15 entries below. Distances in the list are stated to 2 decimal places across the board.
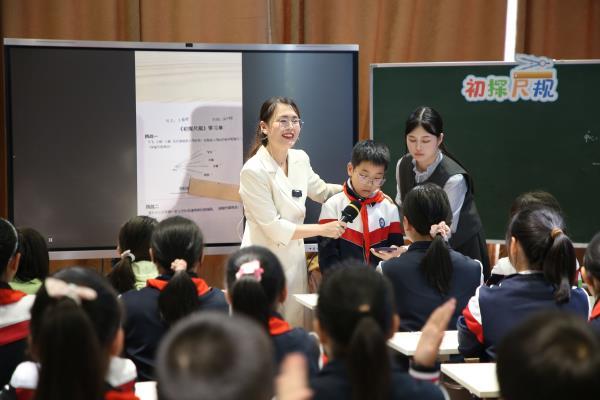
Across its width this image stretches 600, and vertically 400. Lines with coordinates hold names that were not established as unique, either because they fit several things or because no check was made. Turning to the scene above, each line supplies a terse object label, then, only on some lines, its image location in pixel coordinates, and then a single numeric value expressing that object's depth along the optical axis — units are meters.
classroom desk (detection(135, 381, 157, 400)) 4.40
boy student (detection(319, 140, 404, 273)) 7.63
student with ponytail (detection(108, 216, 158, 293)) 6.07
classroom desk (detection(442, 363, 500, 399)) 4.43
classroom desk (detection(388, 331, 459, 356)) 5.17
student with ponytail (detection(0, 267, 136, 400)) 3.16
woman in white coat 7.66
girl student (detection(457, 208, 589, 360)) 5.11
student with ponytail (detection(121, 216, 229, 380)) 5.18
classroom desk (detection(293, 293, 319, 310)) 6.54
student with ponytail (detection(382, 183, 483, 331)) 5.91
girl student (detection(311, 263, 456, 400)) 3.28
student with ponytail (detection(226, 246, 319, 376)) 4.38
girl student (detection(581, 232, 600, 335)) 5.13
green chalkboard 9.48
